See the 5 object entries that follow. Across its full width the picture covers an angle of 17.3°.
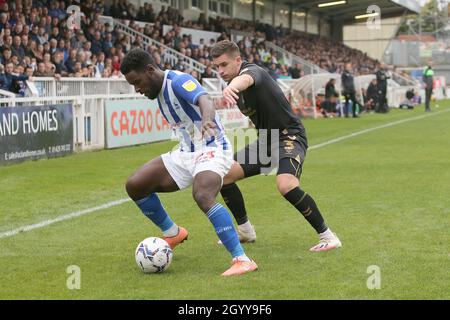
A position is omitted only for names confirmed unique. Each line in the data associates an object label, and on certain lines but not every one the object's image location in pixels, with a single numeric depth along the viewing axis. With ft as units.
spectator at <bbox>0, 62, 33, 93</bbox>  93.52
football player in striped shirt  36.01
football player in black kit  39.05
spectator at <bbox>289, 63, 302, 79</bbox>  218.20
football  36.60
